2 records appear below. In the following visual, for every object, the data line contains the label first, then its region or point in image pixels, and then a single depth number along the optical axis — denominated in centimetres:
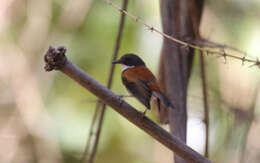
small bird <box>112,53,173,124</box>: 585
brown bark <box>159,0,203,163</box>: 576
